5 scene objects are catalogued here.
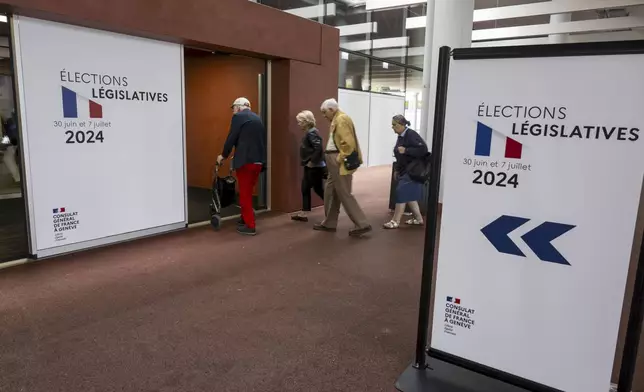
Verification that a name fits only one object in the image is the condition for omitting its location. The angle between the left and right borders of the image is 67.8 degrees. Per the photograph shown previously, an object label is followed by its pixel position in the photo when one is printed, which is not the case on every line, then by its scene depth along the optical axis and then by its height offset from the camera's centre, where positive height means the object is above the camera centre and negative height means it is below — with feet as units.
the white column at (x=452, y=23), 23.67 +4.67
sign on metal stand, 6.18 -1.27
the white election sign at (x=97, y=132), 13.66 -0.78
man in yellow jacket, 17.31 -1.74
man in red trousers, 17.13 -1.31
